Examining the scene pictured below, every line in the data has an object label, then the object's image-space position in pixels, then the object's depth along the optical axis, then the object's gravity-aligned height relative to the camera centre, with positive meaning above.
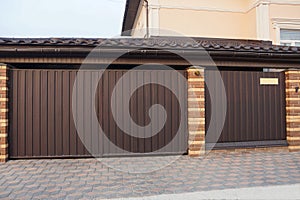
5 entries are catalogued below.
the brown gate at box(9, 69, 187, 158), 6.54 -0.14
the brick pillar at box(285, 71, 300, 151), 7.34 -0.09
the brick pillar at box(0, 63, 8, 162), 6.30 -0.09
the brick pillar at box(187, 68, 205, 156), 6.88 -0.11
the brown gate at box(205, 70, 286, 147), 7.14 -0.05
